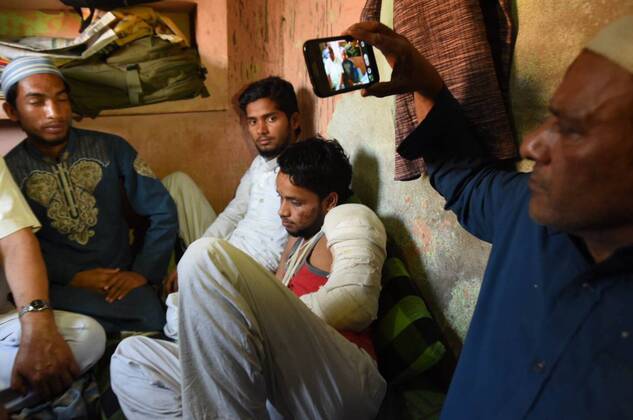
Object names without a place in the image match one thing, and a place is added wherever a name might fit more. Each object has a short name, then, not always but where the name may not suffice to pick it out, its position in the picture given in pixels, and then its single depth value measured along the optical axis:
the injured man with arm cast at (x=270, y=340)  0.93
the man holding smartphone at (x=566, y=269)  0.55
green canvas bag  1.96
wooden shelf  2.19
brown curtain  0.93
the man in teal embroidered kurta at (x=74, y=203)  1.63
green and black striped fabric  1.15
